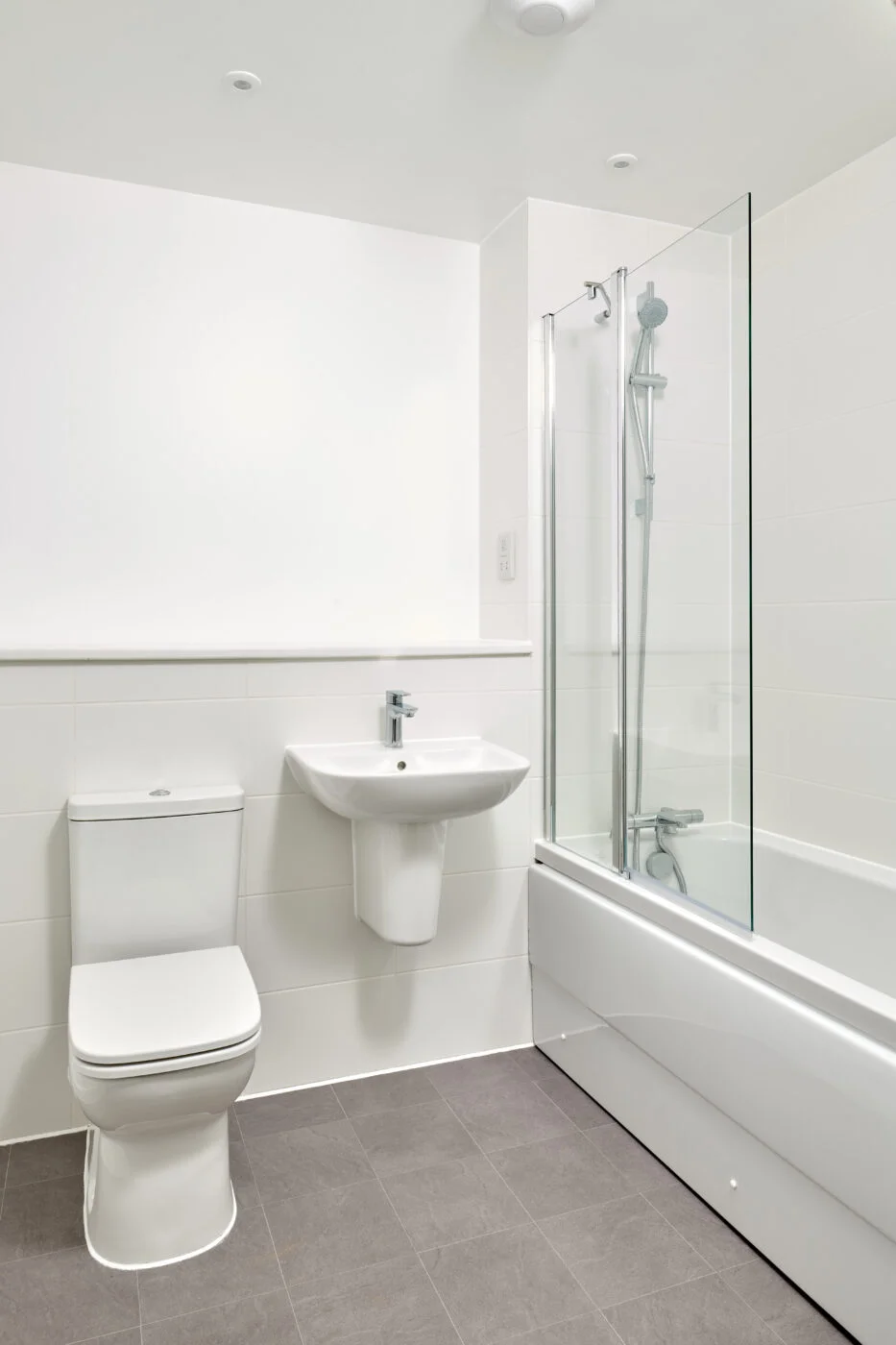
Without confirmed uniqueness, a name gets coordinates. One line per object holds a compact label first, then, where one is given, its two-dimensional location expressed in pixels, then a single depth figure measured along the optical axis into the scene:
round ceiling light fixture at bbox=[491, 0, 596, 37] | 1.66
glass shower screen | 1.76
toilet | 1.61
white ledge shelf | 2.06
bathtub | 1.44
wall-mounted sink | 2.01
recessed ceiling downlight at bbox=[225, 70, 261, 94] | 1.91
